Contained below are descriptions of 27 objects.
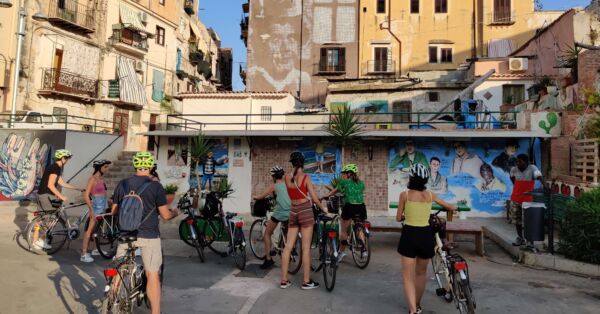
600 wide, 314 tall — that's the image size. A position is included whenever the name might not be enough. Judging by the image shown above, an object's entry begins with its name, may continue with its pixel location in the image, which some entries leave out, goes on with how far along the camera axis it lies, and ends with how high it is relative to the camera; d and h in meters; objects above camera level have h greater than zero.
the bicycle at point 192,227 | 7.64 -0.98
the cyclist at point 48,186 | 7.80 -0.28
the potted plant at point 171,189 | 13.34 -0.49
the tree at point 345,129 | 13.25 +1.63
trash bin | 7.52 -0.64
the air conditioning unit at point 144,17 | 31.96 +11.97
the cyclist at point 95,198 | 7.58 -0.50
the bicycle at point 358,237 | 7.27 -1.00
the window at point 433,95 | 24.89 +5.11
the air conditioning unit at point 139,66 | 31.78 +8.16
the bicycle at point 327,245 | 5.86 -0.98
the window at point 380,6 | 32.94 +13.72
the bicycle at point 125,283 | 4.13 -1.16
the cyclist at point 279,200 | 6.85 -0.37
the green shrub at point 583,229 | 7.00 -0.73
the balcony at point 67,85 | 24.95 +5.41
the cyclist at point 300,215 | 5.92 -0.52
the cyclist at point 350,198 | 7.50 -0.34
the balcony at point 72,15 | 25.73 +10.03
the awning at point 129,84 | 29.69 +6.45
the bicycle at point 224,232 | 7.22 -1.04
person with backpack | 4.26 -0.44
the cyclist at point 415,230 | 4.64 -0.55
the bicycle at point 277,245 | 7.09 -1.26
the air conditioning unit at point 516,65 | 22.94 +6.55
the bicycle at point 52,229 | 7.93 -1.13
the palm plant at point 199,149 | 14.38 +0.89
